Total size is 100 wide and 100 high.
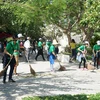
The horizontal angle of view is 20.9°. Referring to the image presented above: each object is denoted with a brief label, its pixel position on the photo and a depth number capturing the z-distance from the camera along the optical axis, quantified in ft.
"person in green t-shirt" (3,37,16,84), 31.27
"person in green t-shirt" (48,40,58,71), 40.91
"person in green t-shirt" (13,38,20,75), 32.99
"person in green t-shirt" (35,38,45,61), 60.34
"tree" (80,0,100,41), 40.04
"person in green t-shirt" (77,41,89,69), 44.09
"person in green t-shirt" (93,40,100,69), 45.88
